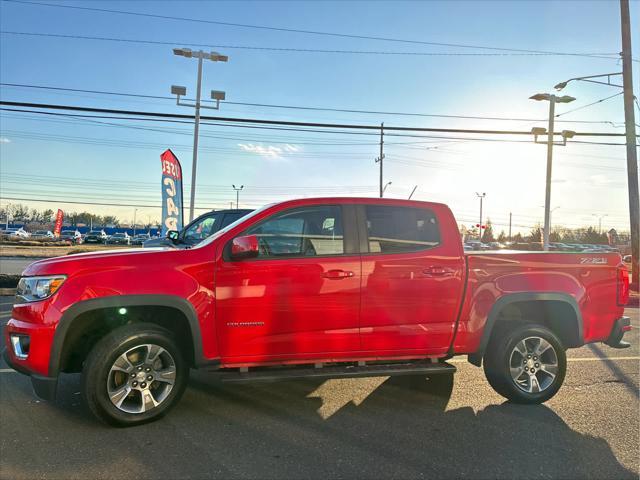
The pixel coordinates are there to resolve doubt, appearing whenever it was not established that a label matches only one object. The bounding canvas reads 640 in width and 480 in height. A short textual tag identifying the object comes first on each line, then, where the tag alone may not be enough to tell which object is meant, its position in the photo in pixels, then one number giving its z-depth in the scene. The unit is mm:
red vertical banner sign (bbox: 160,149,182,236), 16391
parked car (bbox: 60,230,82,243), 53469
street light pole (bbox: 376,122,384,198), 38262
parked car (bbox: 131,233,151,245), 53416
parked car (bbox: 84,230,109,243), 57112
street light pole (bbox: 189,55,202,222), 18294
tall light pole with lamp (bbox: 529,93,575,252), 21234
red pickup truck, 3375
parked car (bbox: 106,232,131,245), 55109
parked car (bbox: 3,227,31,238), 51594
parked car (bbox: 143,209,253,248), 8359
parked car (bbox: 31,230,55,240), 52288
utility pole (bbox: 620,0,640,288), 14328
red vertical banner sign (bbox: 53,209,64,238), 48031
